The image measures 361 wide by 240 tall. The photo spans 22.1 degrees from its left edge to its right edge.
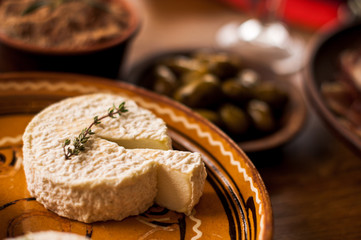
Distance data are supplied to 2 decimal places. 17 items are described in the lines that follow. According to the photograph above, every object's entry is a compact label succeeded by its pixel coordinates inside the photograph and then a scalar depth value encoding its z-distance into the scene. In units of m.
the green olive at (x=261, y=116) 0.67
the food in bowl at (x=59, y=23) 0.67
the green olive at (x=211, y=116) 0.66
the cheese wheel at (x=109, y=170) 0.53
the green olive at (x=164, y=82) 0.69
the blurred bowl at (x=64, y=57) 0.65
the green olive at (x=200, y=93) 0.67
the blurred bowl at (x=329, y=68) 0.62
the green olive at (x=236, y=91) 0.68
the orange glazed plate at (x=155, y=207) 0.54
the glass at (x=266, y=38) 0.85
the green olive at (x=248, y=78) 0.70
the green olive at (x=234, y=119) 0.66
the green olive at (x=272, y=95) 0.69
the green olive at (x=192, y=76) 0.69
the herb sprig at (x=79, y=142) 0.54
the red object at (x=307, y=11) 0.88
